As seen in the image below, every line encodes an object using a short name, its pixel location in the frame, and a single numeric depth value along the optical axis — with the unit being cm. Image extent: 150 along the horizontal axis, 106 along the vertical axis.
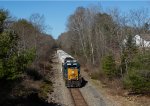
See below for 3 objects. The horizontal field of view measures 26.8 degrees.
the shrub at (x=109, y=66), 3831
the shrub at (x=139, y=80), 2775
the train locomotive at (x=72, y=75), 3634
